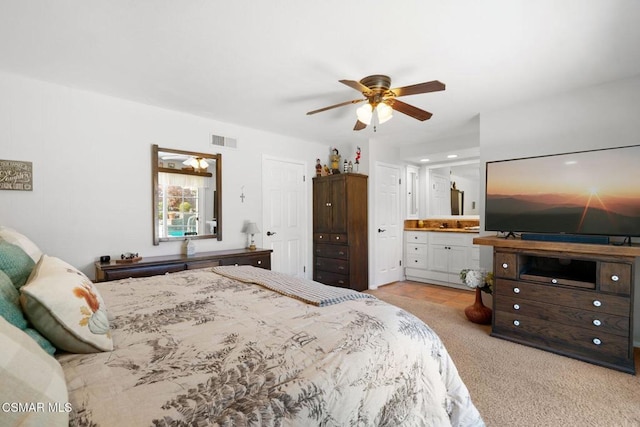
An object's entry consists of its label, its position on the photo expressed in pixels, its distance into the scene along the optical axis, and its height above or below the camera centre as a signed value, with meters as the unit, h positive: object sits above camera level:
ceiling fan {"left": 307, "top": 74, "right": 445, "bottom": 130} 2.35 +0.93
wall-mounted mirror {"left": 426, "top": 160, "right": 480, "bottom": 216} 5.30 +0.39
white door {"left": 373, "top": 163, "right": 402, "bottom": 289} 4.86 -0.27
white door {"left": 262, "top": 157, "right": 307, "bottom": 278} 4.37 -0.05
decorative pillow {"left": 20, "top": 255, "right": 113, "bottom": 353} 0.94 -0.34
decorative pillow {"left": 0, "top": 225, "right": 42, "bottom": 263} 1.44 -0.16
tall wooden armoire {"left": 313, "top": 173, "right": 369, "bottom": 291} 4.45 -0.32
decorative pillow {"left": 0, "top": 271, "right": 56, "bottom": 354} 0.88 -0.31
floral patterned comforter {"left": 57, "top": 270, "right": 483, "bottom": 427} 0.76 -0.48
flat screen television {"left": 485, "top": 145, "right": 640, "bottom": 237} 2.41 +0.15
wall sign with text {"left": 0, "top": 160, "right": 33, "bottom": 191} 2.53 +0.31
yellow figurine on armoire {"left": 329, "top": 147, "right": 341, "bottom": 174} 4.89 +0.77
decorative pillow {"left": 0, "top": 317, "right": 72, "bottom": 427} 0.57 -0.37
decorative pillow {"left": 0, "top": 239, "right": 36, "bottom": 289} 1.19 -0.22
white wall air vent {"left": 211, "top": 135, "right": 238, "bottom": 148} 3.83 +0.91
